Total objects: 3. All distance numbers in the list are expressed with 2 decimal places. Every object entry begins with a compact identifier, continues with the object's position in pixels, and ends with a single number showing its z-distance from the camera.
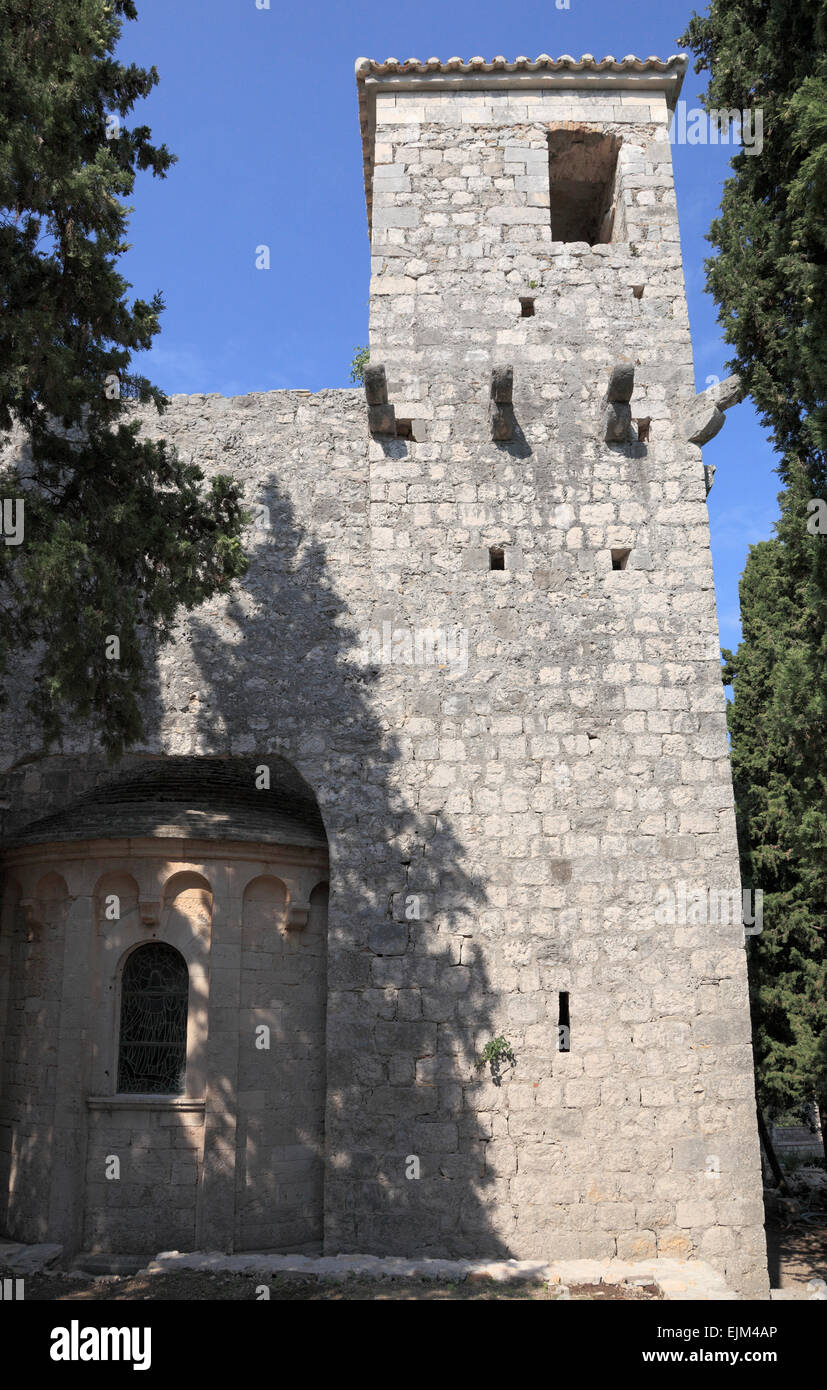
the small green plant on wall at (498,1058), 8.02
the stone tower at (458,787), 7.87
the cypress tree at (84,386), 6.13
